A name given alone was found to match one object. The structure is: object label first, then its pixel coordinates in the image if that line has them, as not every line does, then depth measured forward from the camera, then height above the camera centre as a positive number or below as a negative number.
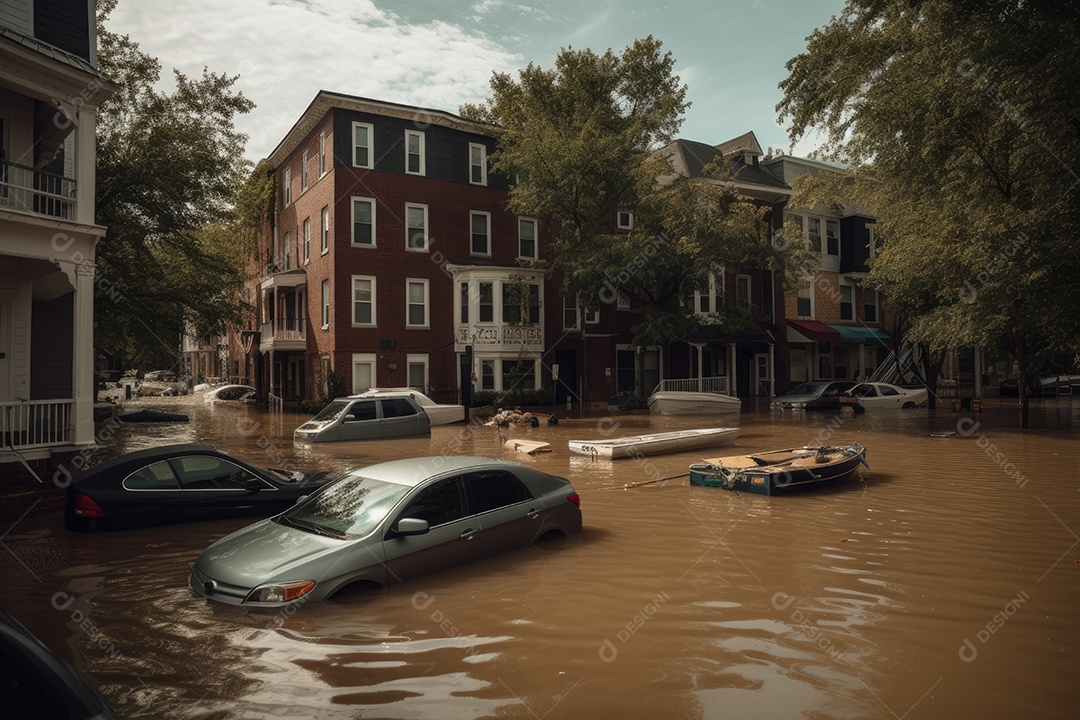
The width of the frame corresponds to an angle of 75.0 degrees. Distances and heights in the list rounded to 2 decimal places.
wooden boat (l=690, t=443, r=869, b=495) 12.80 -1.87
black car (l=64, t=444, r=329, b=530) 9.59 -1.59
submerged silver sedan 6.59 -1.65
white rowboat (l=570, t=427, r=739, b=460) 17.45 -1.83
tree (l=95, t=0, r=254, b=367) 23.64 +6.50
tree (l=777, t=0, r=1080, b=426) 14.56 +5.61
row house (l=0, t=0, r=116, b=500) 12.29 +2.73
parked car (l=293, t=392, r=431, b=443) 20.53 -1.33
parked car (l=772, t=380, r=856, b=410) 32.03 -1.10
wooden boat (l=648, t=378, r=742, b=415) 30.44 -1.35
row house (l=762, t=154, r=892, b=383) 42.38 +4.14
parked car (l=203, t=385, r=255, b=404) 41.38 -0.90
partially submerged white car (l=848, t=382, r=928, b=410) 33.19 -1.29
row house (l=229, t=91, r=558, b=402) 30.78 +5.41
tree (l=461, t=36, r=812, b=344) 29.36 +7.97
